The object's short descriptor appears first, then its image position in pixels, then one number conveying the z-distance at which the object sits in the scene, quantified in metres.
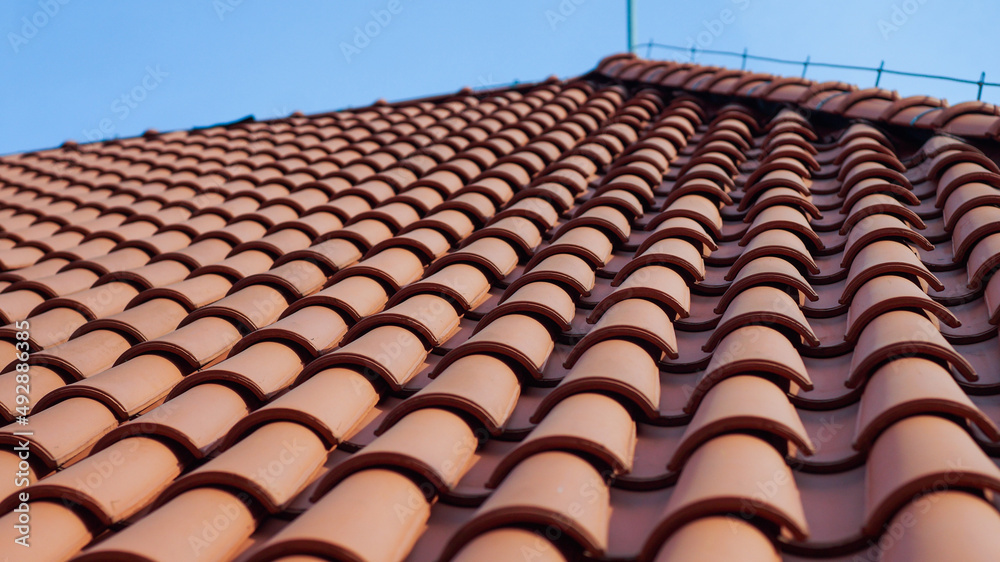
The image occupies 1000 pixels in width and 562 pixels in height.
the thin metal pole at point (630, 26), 10.13
